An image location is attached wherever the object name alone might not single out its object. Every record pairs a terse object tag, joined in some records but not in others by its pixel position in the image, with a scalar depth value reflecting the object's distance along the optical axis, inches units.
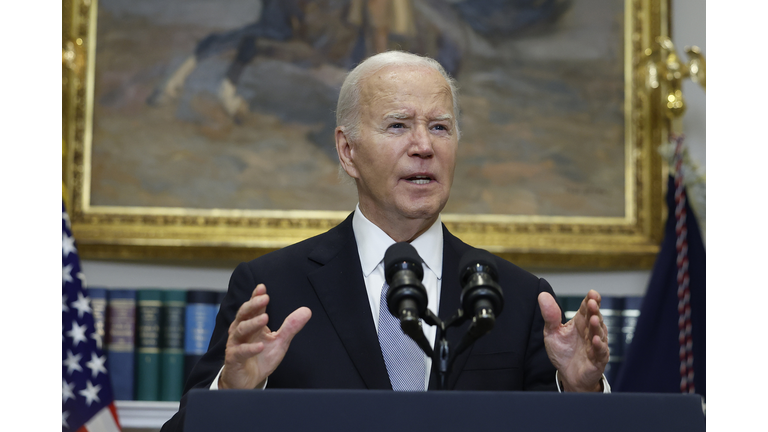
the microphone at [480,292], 100.0
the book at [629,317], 275.9
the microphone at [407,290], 99.1
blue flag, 267.3
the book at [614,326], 275.4
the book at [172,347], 264.4
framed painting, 289.9
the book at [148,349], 264.5
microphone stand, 98.8
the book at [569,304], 273.3
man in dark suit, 148.9
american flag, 249.3
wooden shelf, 260.7
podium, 89.9
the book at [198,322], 264.4
